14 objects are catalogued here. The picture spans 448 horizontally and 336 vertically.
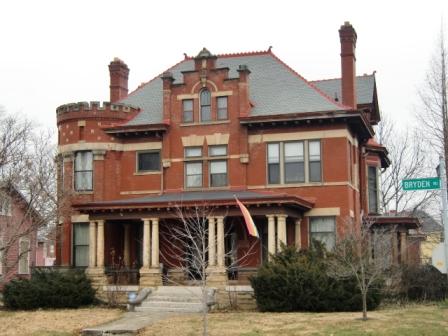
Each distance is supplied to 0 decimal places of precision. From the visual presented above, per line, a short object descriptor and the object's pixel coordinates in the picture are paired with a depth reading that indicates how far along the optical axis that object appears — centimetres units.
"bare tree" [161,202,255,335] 2744
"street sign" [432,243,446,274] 1332
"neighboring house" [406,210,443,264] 5801
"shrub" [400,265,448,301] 2781
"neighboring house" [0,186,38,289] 2823
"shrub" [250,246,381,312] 2398
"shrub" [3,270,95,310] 2720
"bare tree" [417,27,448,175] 3297
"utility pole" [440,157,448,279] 1326
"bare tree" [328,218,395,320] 2234
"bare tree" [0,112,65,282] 2959
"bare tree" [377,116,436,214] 5316
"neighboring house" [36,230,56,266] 5202
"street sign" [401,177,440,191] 1441
